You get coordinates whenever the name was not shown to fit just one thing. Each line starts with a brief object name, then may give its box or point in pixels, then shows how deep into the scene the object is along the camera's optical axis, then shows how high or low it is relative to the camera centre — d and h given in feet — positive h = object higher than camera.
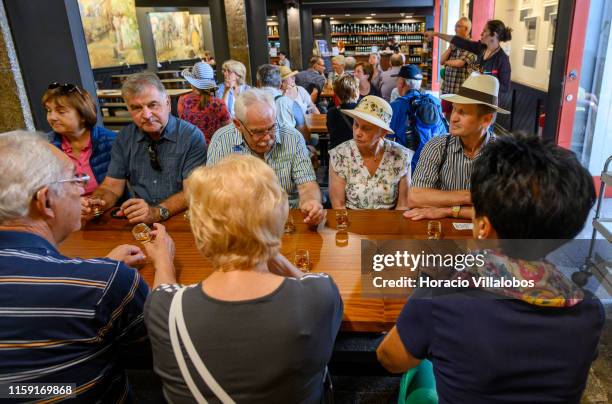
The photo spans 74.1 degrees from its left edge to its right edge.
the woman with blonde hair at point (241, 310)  3.19 -1.83
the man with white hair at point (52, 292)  3.45 -1.77
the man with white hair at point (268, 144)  7.20 -1.32
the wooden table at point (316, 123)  15.84 -2.09
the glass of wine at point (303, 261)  5.28 -2.39
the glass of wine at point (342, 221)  6.44 -2.33
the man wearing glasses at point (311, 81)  22.30 -0.59
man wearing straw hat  6.72 -1.61
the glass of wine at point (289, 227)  6.36 -2.33
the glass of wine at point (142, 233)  6.24 -2.26
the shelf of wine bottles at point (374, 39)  54.65 +3.52
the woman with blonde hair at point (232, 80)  15.24 -0.23
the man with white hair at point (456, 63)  17.53 -0.07
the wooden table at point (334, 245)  4.57 -2.44
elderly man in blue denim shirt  8.02 -1.52
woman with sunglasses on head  8.04 -0.99
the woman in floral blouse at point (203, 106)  13.14 -0.94
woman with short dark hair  2.96 -1.77
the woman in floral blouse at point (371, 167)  7.92 -1.90
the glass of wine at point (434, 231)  5.85 -2.31
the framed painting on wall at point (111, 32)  35.94 +4.49
